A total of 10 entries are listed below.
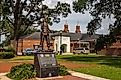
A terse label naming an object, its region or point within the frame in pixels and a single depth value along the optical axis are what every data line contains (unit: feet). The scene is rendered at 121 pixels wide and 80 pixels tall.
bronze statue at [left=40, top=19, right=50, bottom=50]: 32.92
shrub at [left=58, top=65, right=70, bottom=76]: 28.79
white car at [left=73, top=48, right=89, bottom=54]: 110.22
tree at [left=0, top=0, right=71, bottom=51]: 78.70
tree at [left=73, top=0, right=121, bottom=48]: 53.33
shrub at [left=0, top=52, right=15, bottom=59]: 68.72
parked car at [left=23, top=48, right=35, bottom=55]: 99.84
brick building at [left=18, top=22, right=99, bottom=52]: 122.16
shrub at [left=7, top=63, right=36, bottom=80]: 27.09
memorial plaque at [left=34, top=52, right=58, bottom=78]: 26.64
